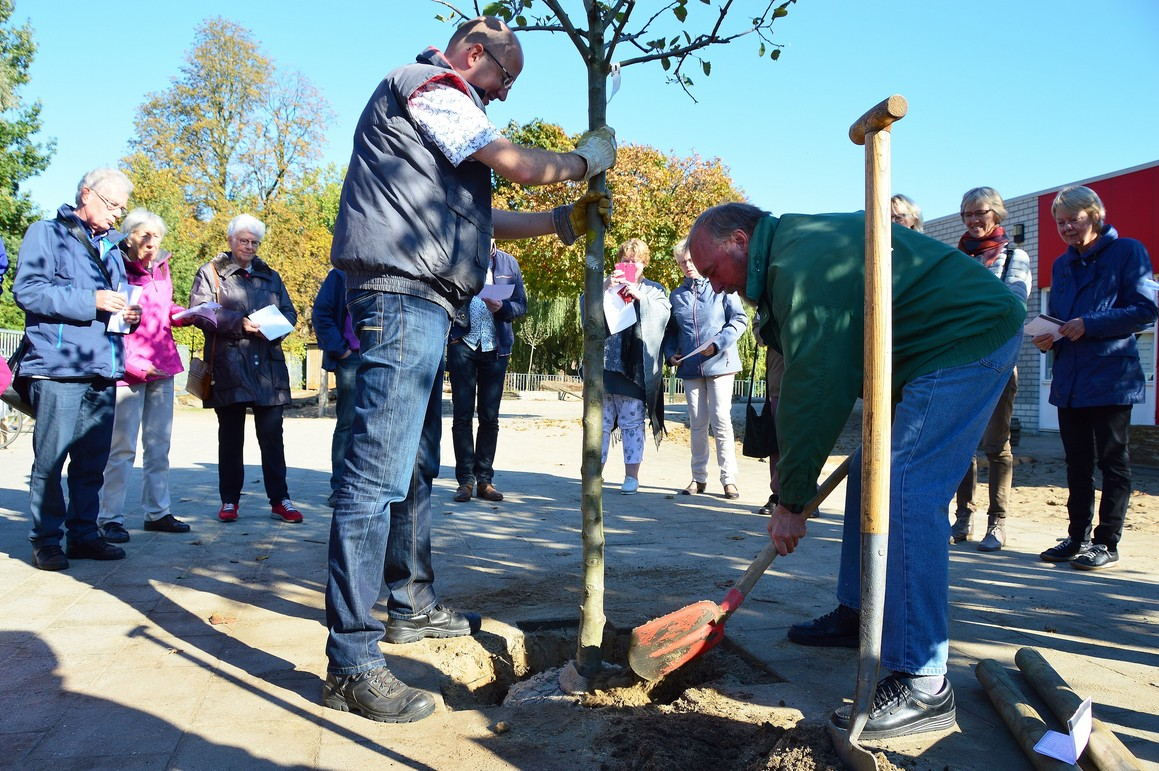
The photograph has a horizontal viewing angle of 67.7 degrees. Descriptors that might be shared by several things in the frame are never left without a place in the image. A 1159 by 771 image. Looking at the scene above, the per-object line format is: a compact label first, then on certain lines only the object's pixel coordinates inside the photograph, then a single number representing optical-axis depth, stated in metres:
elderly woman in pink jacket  5.54
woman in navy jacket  5.00
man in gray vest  2.93
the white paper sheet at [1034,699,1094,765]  2.06
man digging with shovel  2.65
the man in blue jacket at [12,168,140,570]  4.73
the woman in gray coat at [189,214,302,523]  6.03
